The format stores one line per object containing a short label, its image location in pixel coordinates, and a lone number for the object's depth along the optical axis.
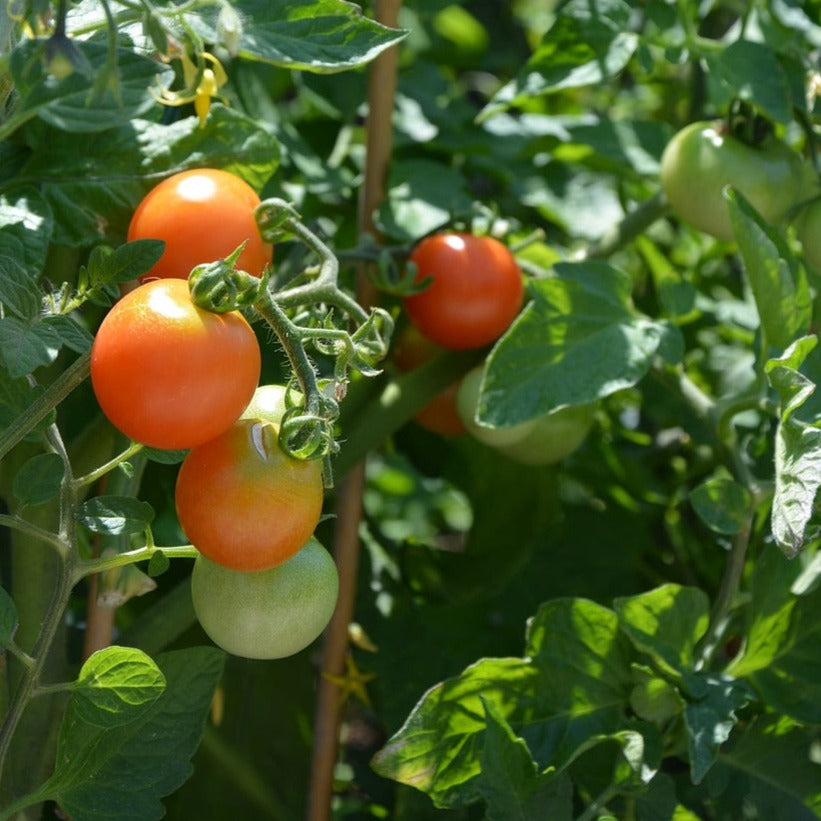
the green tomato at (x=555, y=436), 0.82
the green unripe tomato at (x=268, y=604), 0.65
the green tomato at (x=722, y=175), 0.80
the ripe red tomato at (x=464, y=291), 0.80
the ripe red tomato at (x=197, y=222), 0.67
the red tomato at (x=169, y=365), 0.61
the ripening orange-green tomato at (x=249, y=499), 0.62
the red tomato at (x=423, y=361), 0.85
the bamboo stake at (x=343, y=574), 0.82
